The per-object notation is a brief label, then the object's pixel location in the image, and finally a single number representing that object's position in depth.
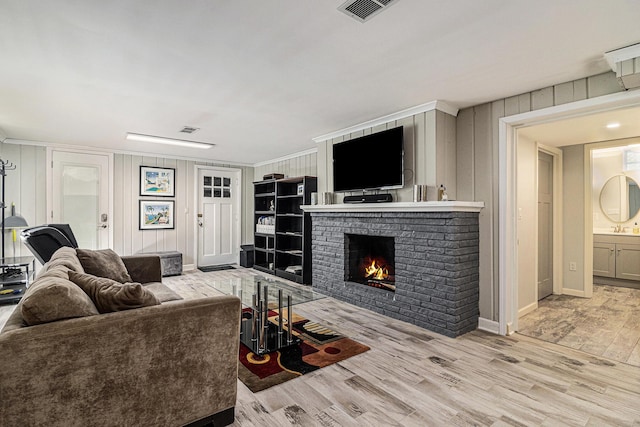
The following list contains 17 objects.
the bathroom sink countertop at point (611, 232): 5.22
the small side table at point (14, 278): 3.98
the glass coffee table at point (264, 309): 2.75
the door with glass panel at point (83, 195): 5.37
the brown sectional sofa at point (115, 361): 1.29
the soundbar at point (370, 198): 3.69
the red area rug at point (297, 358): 2.33
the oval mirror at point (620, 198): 5.43
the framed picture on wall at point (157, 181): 6.17
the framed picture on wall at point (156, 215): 6.20
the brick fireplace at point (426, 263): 3.12
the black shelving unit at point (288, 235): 5.45
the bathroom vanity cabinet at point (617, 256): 5.08
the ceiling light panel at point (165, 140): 4.79
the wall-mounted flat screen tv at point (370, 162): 3.61
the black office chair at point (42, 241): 2.89
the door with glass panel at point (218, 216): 6.86
